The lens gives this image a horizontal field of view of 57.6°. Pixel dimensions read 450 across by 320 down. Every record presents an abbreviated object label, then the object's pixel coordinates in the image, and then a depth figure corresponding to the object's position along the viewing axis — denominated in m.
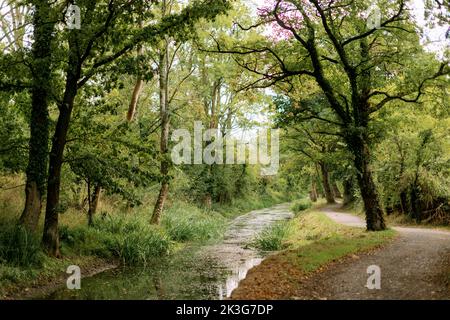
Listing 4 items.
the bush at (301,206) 39.25
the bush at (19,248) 10.55
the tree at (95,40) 10.98
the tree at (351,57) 15.13
